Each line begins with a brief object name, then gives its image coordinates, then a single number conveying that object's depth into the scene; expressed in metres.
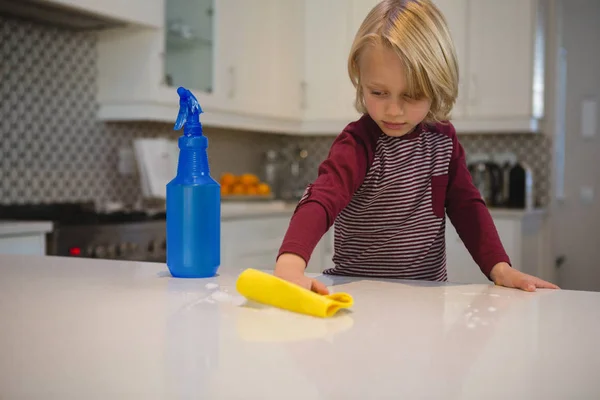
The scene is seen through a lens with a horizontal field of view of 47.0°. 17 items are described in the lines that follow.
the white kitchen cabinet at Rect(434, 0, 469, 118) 3.43
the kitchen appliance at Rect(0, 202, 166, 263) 2.15
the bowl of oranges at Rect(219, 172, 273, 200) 3.46
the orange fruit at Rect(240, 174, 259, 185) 3.55
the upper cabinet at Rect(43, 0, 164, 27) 2.38
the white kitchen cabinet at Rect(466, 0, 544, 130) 3.33
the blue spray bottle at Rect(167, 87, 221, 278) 0.94
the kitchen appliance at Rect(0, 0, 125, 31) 2.36
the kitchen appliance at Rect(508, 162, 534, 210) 3.41
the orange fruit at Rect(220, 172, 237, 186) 3.50
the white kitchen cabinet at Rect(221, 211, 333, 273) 2.97
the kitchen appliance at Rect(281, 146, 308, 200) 4.16
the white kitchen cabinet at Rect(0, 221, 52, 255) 1.94
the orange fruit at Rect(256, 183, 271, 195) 3.61
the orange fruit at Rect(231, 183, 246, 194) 3.49
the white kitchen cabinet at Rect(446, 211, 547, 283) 3.14
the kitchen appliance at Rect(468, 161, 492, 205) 3.49
